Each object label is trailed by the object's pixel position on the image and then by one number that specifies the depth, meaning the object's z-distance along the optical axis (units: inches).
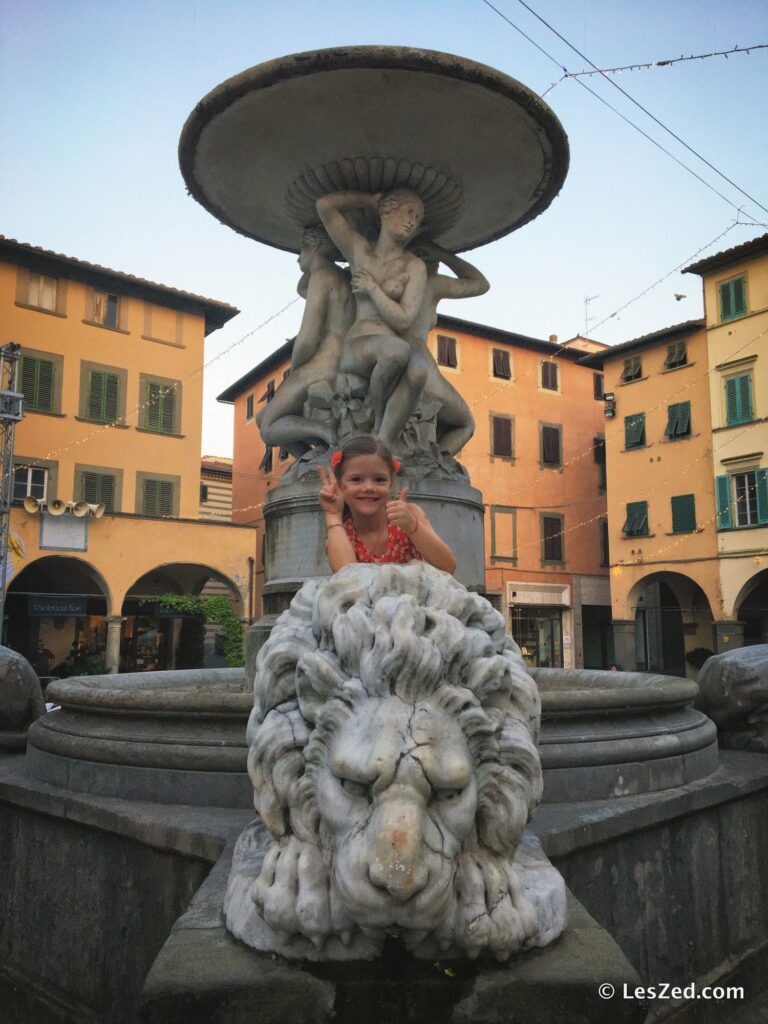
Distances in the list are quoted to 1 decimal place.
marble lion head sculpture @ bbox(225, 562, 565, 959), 55.6
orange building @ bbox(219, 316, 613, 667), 1158.3
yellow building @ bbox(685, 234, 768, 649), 971.3
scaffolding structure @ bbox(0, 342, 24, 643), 592.4
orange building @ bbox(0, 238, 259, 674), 882.8
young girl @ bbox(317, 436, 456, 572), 99.6
